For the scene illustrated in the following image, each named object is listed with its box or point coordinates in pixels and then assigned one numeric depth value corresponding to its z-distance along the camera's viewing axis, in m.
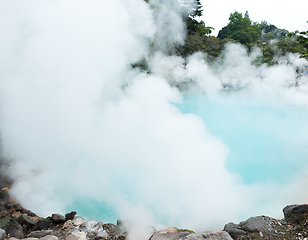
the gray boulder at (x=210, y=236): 2.52
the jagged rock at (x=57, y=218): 3.59
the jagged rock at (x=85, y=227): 3.38
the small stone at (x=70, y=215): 3.70
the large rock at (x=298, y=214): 2.84
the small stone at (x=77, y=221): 3.54
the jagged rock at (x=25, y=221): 3.55
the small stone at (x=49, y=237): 2.78
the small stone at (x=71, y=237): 3.11
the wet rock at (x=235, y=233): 2.85
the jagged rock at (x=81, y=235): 3.20
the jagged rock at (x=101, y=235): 3.12
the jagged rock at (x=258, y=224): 2.84
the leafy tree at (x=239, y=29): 24.97
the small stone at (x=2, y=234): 2.75
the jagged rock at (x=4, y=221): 3.62
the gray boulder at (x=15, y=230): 3.30
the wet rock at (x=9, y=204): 3.99
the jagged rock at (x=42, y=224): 3.52
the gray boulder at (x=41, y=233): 3.12
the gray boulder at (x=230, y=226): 3.26
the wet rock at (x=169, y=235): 2.78
